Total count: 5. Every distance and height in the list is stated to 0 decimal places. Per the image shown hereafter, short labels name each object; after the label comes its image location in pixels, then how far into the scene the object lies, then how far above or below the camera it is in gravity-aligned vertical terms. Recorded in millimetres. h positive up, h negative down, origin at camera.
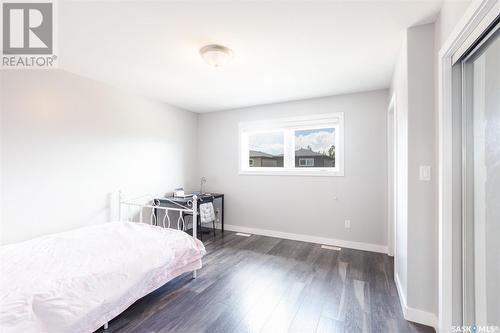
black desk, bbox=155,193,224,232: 3630 -556
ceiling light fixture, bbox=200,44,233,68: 2070 +1022
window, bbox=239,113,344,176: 3641 +339
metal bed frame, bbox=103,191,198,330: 3239 -648
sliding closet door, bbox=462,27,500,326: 1182 -99
